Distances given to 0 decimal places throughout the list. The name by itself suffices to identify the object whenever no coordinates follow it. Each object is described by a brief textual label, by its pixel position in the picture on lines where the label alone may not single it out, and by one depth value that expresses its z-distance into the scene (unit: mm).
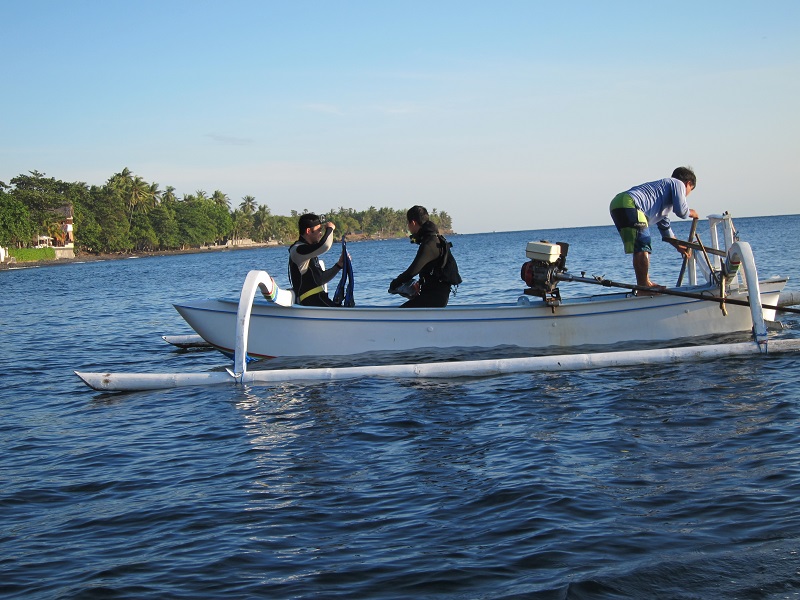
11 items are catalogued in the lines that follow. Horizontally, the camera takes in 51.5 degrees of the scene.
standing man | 10273
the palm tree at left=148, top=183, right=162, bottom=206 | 134750
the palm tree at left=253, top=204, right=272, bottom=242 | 182625
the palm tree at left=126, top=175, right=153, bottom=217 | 130250
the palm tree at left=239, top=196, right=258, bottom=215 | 181125
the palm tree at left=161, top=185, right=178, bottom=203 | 146500
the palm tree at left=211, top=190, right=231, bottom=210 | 170000
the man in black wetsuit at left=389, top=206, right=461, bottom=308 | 9883
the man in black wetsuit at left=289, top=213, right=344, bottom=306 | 9969
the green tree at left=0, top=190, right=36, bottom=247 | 85500
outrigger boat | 9820
